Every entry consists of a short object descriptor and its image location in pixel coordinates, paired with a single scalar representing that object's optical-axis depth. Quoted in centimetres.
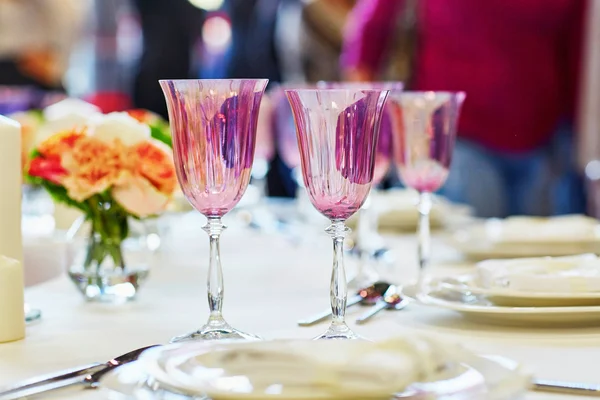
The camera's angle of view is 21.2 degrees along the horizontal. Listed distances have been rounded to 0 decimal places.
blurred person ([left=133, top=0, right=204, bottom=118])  598
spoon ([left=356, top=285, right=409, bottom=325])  140
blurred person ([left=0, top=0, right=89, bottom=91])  434
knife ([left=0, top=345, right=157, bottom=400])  111
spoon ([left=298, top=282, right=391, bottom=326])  145
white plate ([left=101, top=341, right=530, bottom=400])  101
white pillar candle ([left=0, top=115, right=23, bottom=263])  129
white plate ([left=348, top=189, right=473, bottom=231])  207
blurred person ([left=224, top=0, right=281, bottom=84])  549
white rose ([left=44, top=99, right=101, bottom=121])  190
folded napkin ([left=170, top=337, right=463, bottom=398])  102
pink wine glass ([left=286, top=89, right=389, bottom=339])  124
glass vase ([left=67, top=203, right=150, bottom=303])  149
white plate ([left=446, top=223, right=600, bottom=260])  172
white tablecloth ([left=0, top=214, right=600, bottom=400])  122
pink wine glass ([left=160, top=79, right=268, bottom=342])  125
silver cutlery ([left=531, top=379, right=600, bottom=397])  110
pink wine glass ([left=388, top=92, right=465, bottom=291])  152
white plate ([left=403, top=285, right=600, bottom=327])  129
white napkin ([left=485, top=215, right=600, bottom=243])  173
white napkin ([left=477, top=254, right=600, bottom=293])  133
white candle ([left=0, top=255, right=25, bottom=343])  128
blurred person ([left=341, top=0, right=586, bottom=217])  317
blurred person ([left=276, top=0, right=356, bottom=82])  456
